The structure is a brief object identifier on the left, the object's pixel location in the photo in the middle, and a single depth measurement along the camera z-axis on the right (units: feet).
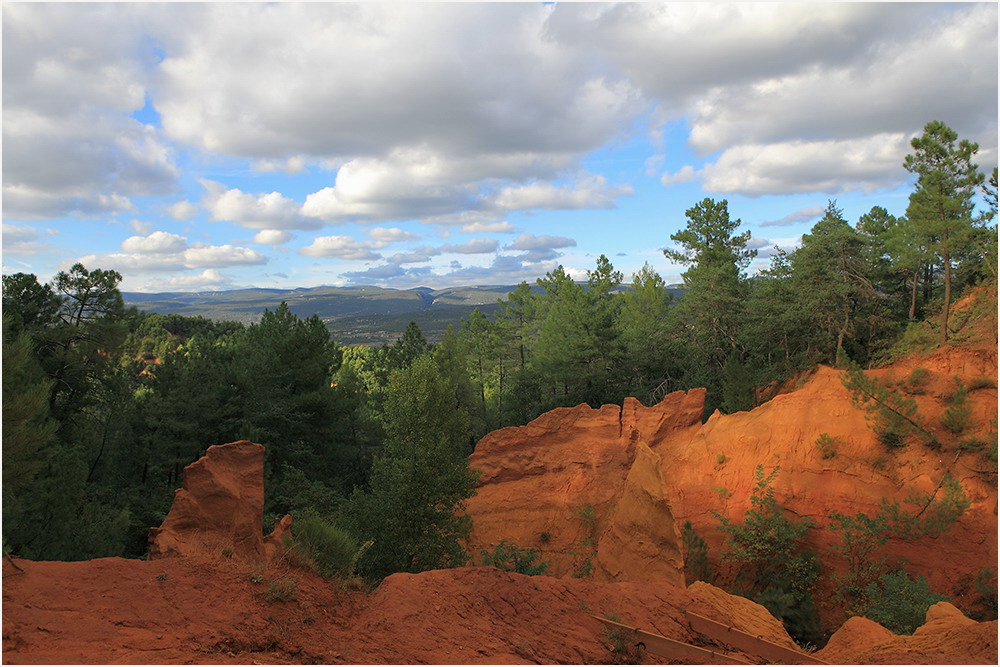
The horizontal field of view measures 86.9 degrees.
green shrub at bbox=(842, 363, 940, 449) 61.98
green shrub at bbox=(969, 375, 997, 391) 61.57
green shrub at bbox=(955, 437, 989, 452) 57.93
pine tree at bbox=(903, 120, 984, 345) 65.87
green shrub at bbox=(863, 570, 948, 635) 46.94
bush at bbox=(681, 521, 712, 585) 62.69
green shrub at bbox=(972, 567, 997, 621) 50.96
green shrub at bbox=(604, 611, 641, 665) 28.27
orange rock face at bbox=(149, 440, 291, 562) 39.37
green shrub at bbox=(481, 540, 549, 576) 51.65
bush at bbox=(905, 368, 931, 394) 64.13
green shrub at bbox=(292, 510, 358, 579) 36.60
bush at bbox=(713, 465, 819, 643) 55.62
